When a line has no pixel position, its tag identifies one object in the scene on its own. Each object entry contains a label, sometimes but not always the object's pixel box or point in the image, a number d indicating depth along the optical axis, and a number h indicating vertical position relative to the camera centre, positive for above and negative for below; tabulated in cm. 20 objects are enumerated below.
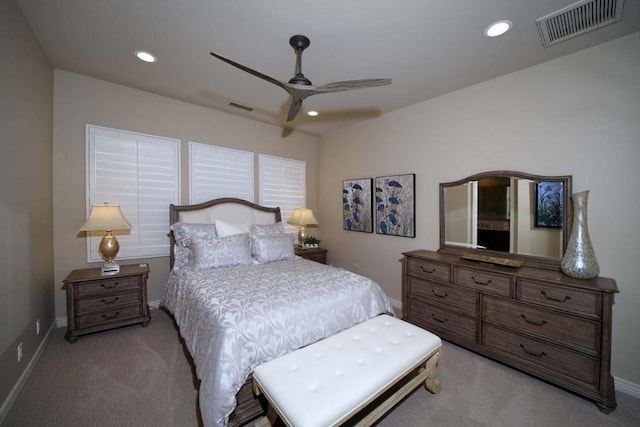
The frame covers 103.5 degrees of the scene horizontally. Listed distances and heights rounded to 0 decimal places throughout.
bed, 158 -71
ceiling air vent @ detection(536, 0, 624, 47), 173 +141
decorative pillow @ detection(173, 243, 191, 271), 310 -56
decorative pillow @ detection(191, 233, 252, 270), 281 -49
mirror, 232 -5
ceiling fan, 185 +93
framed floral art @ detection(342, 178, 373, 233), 398 +9
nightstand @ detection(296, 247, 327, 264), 404 -70
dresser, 182 -92
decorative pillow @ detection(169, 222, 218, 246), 314 -27
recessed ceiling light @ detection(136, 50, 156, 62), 237 +148
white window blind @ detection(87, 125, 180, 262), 298 +35
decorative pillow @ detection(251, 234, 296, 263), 317 -49
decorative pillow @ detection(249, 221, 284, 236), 345 -26
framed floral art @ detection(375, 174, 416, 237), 344 +8
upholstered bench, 124 -94
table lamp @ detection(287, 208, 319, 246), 414 -14
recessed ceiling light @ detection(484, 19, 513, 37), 191 +143
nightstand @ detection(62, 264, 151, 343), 254 -96
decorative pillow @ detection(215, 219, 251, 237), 332 -25
